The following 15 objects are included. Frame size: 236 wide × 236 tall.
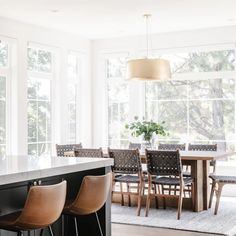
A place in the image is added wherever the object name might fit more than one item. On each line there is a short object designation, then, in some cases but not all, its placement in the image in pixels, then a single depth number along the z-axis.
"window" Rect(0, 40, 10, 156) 7.82
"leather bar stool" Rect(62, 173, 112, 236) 3.48
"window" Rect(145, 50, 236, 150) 8.59
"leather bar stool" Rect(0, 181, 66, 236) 2.95
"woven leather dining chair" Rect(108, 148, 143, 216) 6.26
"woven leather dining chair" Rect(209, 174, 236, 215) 6.07
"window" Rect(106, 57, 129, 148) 9.55
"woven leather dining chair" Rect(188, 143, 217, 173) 7.30
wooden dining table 6.26
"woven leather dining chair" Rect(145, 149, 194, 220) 5.92
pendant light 6.90
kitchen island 3.15
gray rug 5.38
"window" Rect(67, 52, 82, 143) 9.41
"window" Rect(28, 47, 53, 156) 8.42
